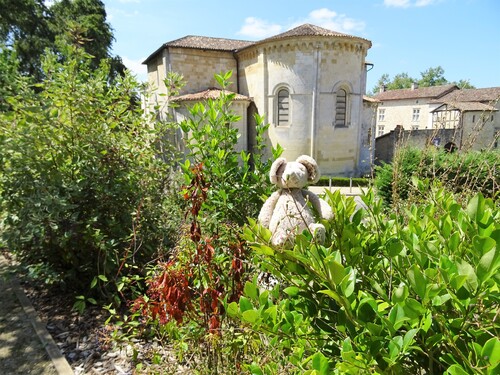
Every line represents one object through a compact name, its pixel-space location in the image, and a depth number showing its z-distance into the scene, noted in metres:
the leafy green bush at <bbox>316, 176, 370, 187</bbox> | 16.07
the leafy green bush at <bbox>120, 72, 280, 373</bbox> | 2.04
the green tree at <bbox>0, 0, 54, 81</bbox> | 18.06
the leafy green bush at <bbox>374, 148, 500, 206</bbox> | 7.89
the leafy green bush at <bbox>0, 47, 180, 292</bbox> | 3.26
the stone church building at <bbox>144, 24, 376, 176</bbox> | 15.66
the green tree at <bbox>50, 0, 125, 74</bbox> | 20.03
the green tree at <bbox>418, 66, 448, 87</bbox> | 65.69
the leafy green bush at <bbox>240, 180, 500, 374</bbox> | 0.97
